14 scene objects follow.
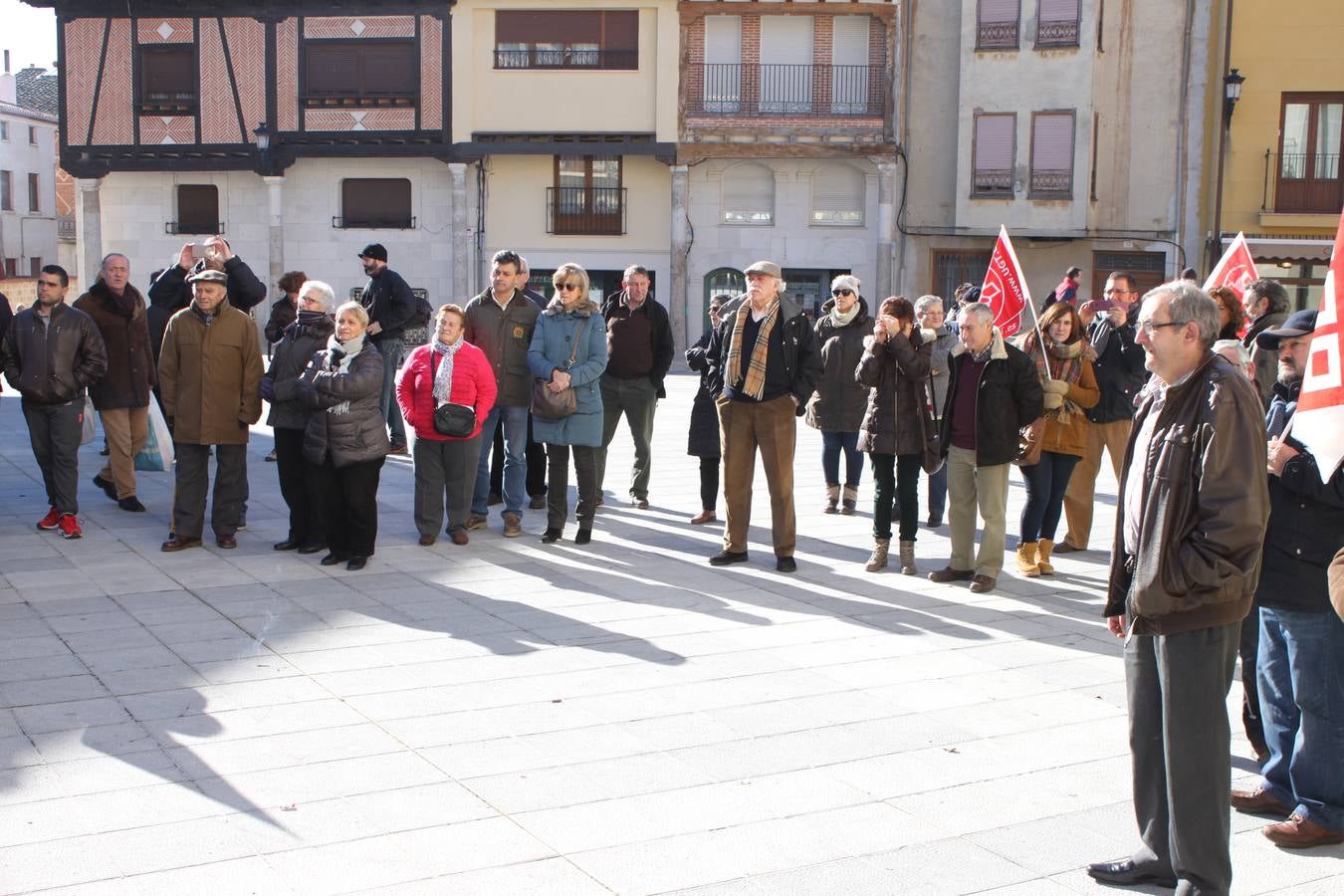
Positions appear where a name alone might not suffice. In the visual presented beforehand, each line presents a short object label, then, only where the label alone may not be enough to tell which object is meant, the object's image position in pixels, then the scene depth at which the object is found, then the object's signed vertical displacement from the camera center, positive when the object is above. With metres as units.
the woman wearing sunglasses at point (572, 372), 10.29 -0.66
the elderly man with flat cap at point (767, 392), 9.30 -0.71
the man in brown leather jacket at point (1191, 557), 4.21 -0.78
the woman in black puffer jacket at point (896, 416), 9.53 -0.87
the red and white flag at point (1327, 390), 4.48 -0.31
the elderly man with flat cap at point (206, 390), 9.65 -0.78
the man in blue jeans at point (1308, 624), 5.00 -1.14
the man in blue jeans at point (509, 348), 10.75 -0.53
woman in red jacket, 9.90 -0.88
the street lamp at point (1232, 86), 31.19 +4.24
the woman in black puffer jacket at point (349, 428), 9.14 -0.96
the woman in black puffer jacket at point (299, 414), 9.62 -0.93
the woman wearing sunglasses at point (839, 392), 11.59 -0.88
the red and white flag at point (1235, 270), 10.51 +0.13
